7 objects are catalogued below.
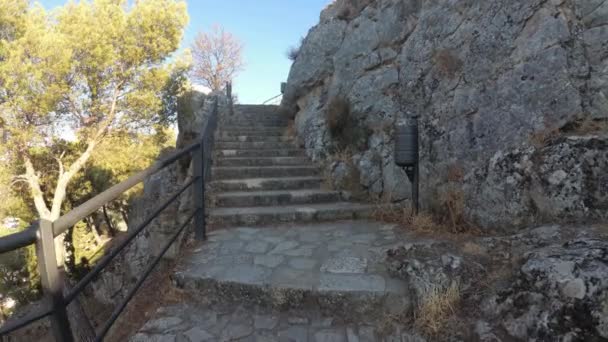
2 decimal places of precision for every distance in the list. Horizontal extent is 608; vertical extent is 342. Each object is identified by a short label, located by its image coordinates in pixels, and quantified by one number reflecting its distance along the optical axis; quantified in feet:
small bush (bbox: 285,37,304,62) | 31.63
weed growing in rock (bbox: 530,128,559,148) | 8.76
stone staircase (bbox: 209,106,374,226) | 13.44
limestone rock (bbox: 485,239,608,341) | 4.95
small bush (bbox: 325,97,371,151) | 16.87
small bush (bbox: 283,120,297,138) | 24.25
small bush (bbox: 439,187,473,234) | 10.31
